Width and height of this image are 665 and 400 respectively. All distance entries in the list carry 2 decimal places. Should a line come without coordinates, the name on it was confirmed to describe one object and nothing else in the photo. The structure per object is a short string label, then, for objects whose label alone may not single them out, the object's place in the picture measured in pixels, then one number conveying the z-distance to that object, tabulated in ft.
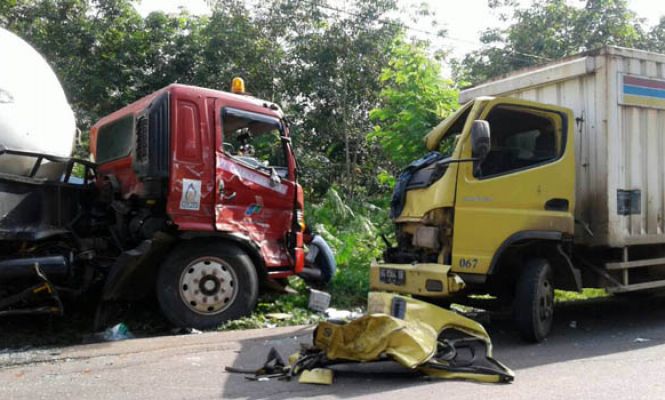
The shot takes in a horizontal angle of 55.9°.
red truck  21.20
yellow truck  18.51
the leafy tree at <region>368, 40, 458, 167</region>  35.14
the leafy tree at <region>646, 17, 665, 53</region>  63.82
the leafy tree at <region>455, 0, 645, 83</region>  60.44
